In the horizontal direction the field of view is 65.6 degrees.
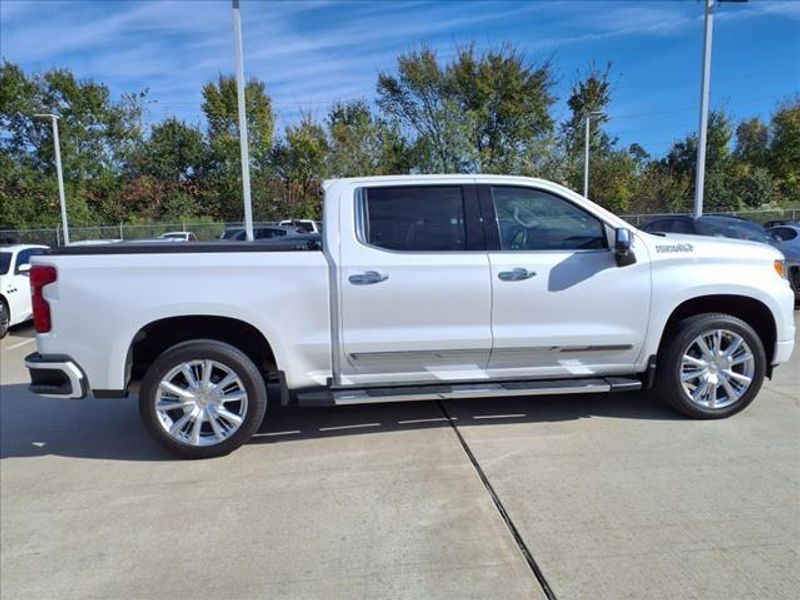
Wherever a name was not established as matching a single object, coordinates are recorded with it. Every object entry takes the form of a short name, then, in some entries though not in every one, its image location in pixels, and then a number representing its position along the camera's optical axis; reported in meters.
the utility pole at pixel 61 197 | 26.89
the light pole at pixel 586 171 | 30.12
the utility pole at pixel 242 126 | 13.95
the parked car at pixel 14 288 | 9.91
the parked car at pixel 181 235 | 24.85
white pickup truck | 4.27
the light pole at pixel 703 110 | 15.43
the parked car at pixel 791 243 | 10.01
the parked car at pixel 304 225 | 25.77
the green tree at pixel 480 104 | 35.34
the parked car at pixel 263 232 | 21.69
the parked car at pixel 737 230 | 10.09
